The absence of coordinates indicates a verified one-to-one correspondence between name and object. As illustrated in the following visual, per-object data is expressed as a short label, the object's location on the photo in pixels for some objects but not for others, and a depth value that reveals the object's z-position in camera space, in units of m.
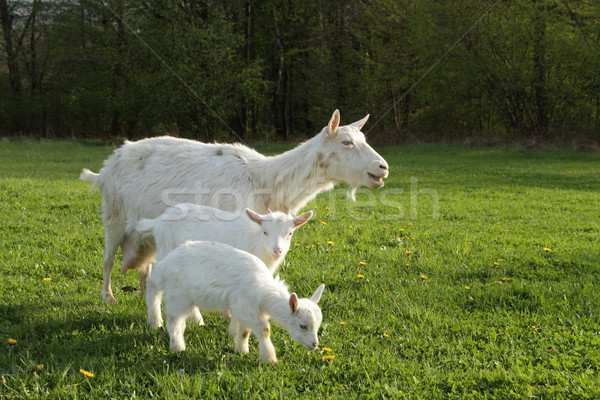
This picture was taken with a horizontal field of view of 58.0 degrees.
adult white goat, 5.93
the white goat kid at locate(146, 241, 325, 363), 4.11
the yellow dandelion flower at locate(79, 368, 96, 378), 3.73
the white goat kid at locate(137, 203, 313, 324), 5.00
